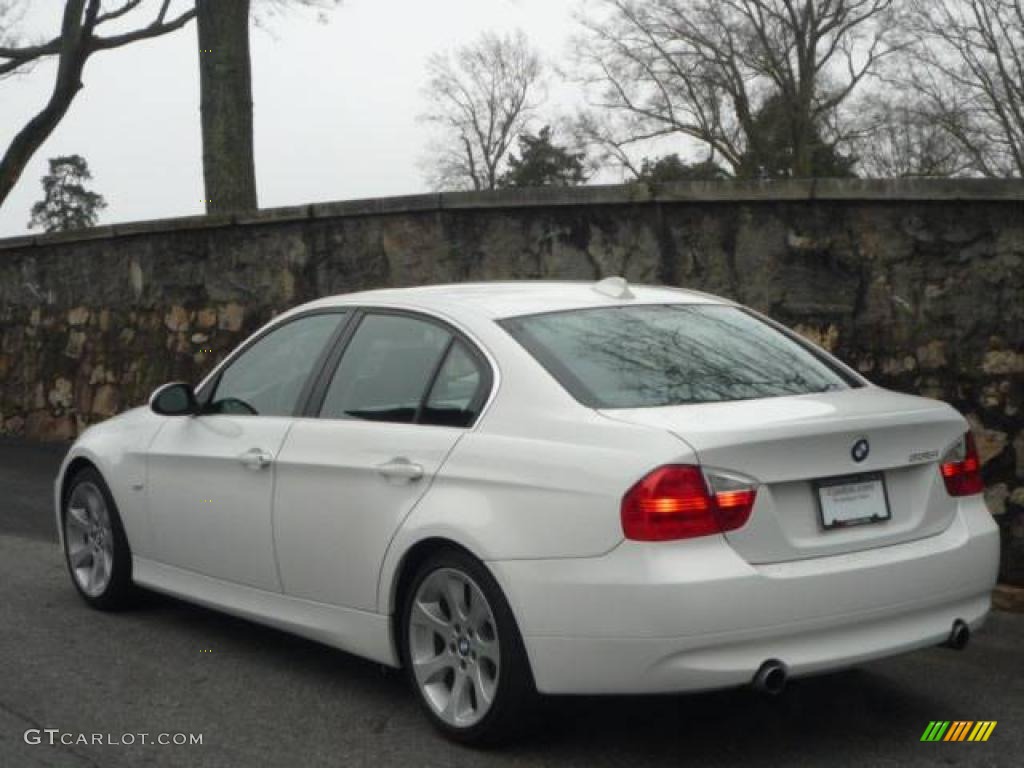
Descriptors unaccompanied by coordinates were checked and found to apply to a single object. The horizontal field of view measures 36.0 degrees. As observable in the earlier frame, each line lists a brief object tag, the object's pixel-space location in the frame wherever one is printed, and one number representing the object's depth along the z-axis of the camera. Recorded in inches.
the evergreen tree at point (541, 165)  2309.1
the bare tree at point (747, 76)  1793.8
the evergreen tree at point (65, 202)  2800.2
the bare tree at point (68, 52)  945.5
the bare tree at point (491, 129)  2506.2
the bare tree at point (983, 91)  1716.3
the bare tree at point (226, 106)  588.4
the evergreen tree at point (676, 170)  1951.3
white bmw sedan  171.2
